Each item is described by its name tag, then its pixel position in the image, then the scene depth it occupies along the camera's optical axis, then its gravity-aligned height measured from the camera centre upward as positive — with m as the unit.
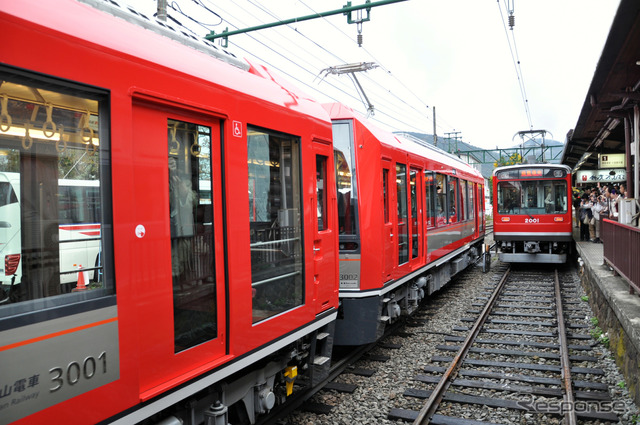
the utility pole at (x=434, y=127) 30.45 +5.18
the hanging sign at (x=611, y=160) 15.43 +1.41
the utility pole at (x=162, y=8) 7.01 +2.99
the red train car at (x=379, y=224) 6.28 -0.15
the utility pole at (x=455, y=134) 43.31 +6.62
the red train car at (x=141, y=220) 2.22 +0.00
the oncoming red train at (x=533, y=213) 14.62 -0.13
